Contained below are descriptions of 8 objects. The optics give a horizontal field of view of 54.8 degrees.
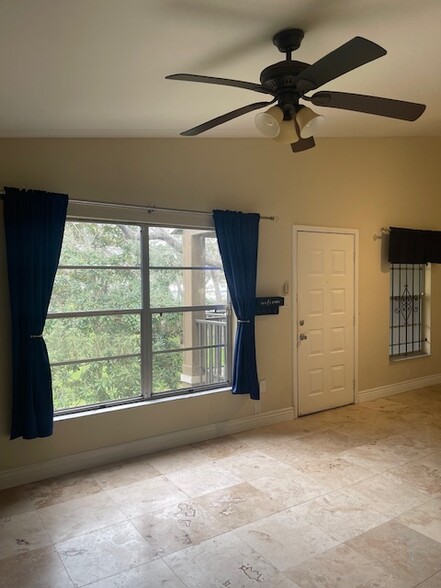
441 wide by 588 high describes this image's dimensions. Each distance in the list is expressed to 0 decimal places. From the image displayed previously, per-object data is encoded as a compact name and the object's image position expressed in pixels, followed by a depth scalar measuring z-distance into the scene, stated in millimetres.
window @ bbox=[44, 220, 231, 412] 3391
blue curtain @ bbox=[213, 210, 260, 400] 3932
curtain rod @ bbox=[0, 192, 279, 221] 3330
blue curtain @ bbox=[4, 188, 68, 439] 3006
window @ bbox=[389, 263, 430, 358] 5672
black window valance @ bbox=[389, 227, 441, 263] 5312
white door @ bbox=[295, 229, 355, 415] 4605
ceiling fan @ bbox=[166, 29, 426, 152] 1901
